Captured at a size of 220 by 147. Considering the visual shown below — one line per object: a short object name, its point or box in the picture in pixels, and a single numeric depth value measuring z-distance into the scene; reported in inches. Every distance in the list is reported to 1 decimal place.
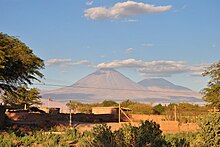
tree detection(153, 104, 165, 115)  2497.5
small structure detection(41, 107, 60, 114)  2189.2
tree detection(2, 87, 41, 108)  1301.7
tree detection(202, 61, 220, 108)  1596.8
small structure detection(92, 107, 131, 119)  2093.3
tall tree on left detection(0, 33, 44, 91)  1046.5
